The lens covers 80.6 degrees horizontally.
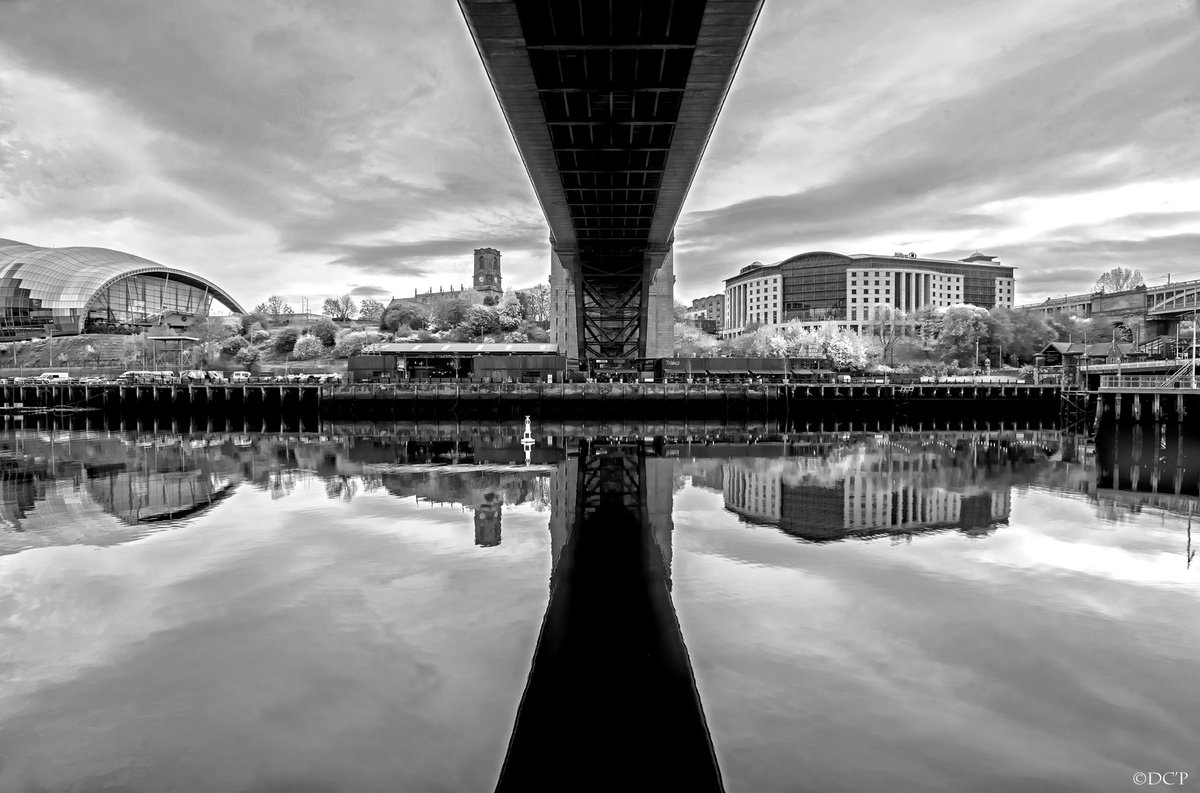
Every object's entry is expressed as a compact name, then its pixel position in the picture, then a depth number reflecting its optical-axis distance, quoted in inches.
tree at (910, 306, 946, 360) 4311.0
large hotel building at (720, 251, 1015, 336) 6028.5
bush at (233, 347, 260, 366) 4527.6
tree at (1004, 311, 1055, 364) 4028.1
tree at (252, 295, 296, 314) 6048.2
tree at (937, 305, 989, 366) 3983.8
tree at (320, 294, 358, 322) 5925.2
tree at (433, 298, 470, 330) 4874.5
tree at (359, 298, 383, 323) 5762.8
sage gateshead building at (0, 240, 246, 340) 4662.9
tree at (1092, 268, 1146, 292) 5388.8
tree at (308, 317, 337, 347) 4719.5
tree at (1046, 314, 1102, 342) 4264.3
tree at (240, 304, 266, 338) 5201.8
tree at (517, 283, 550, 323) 5246.1
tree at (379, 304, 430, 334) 4940.9
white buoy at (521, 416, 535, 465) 1275.8
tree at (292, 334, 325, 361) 4461.1
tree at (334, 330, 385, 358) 4325.1
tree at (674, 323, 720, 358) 4924.7
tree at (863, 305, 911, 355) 5329.7
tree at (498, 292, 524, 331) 4576.8
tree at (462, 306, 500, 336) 4457.4
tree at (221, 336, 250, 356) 4665.4
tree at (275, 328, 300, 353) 4702.3
